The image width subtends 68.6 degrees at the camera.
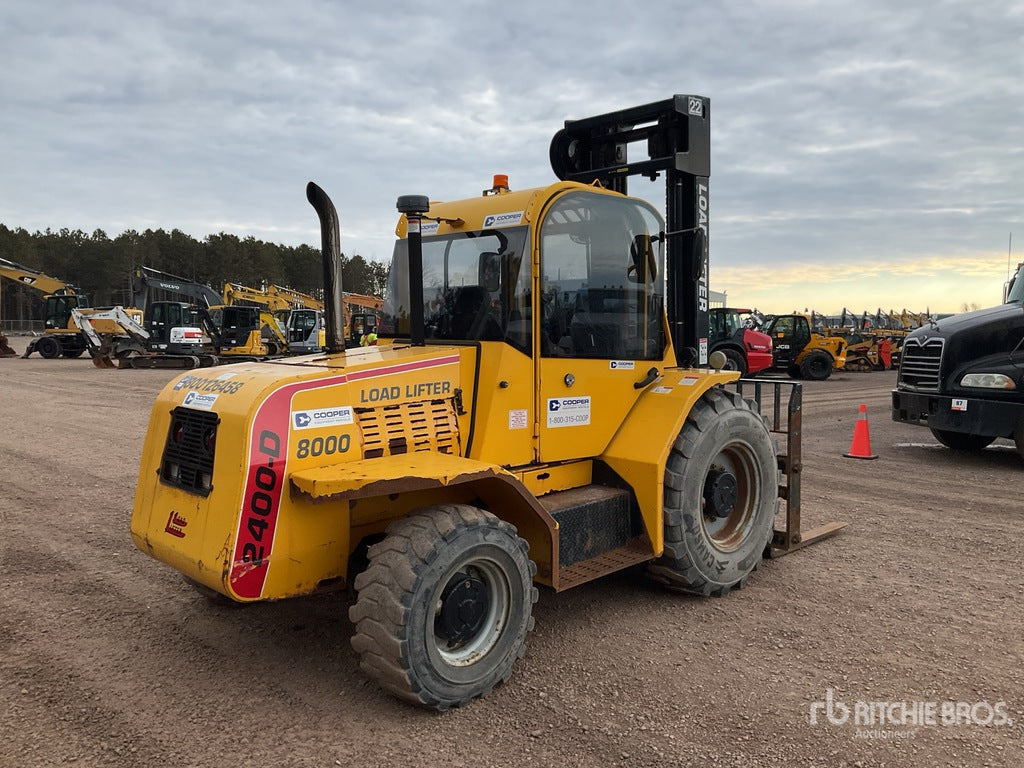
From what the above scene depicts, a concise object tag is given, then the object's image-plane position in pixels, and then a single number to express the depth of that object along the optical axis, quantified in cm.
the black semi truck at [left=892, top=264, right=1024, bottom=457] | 904
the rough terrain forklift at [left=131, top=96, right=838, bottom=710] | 335
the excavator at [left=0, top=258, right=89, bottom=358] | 3162
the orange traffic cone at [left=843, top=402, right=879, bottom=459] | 1001
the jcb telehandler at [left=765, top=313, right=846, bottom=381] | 2383
